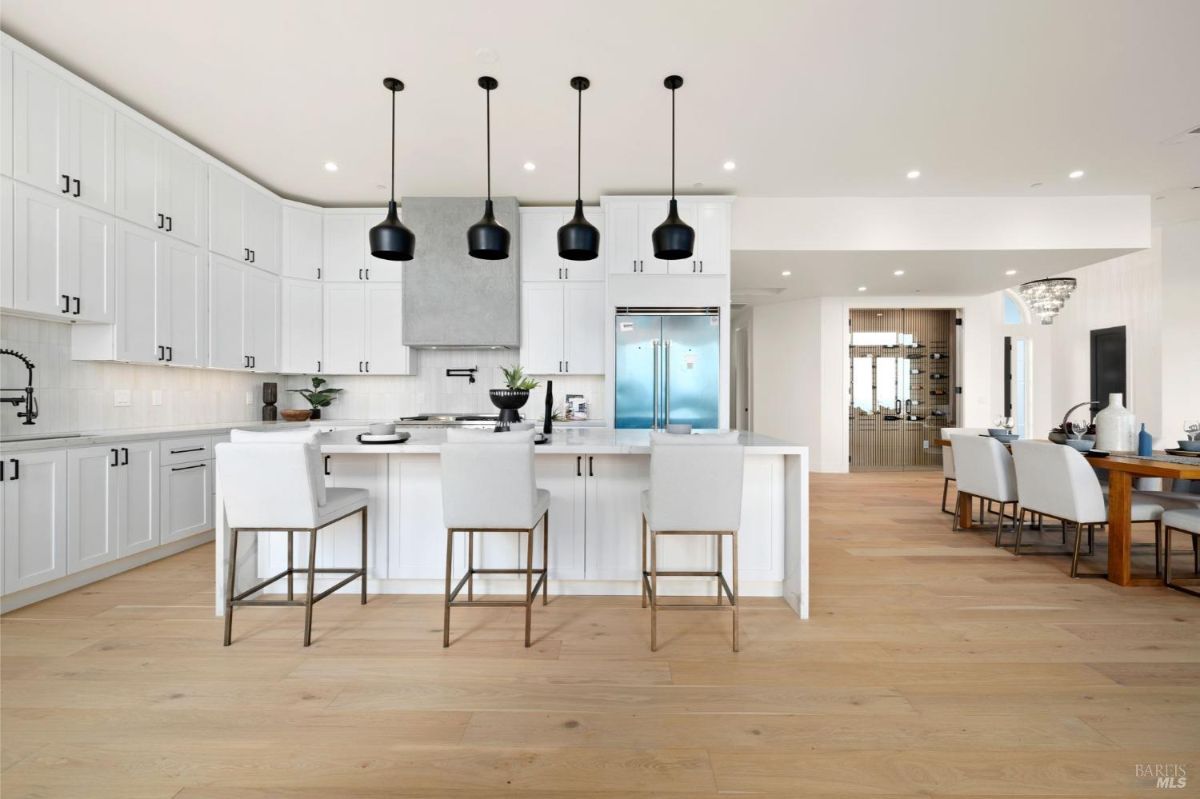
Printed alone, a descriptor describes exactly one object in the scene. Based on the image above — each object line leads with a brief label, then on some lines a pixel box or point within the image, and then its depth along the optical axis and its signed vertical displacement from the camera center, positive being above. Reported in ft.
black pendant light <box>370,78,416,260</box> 8.88 +2.81
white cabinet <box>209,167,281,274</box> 13.51 +5.01
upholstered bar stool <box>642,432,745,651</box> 7.22 -1.29
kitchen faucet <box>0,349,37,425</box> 9.73 -0.13
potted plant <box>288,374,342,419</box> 16.74 +0.04
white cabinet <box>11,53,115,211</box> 8.87 +4.90
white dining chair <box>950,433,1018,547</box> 12.71 -1.81
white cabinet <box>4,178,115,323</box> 8.89 +2.60
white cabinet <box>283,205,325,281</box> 16.16 +4.97
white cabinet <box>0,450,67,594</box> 8.36 -2.11
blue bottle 11.08 -0.90
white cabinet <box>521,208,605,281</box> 16.51 +4.71
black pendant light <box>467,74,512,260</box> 8.91 +2.83
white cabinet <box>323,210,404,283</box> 16.55 +4.70
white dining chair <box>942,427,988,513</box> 16.07 -1.86
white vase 11.98 -0.68
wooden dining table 9.87 -2.09
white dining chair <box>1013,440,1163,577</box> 10.34 -1.91
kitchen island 9.12 -2.48
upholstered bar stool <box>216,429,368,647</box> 7.34 -1.36
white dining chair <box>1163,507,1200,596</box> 9.52 -2.33
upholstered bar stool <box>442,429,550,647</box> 7.36 -1.30
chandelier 18.42 +4.01
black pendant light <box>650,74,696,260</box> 9.01 +2.90
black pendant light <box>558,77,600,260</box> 8.94 +2.85
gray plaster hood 15.92 +3.39
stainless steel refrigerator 15.40 +0.90
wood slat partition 25.95 +0.83
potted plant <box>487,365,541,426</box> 9.30 +0.01
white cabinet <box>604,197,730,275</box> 15.51 +5.06
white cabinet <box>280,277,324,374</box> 16.20 +2.26
